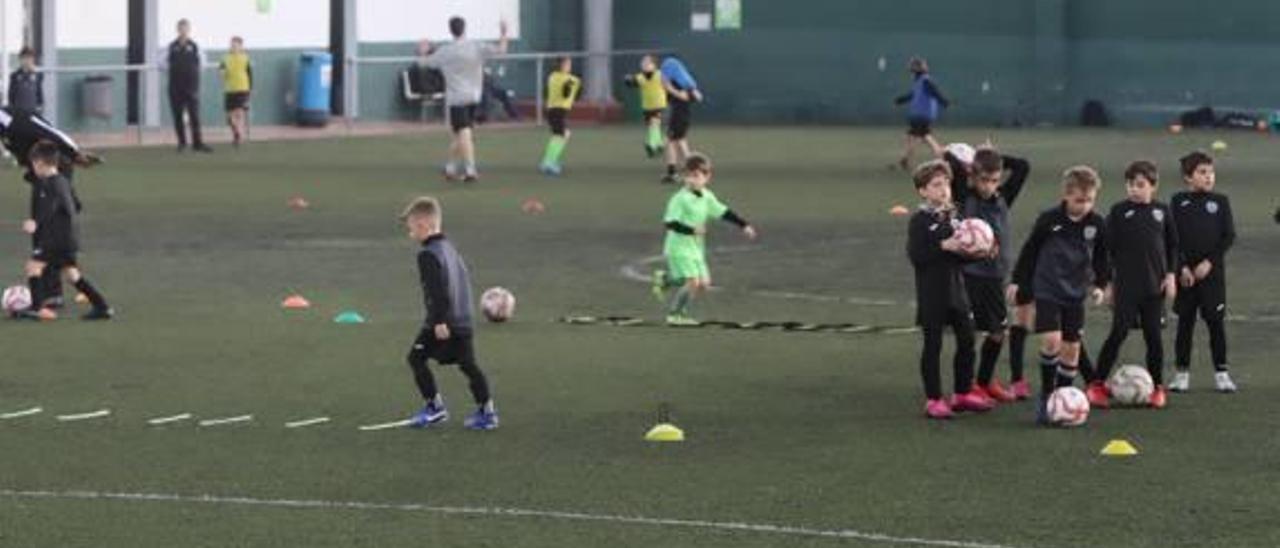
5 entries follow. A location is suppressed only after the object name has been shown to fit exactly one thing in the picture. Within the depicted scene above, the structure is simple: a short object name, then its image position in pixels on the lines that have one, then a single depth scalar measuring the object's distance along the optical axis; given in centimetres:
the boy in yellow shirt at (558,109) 3878
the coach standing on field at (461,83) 3681
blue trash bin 5166
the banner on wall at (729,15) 5797
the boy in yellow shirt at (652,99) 4244
